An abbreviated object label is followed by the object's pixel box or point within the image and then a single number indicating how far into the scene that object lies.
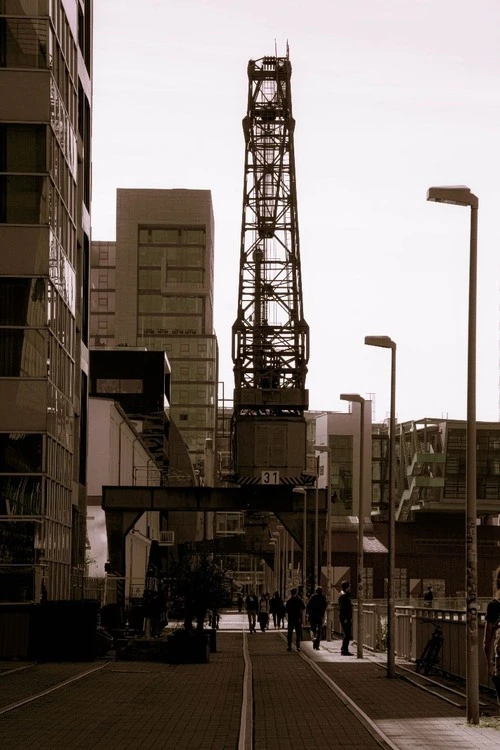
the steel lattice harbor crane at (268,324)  84.31
